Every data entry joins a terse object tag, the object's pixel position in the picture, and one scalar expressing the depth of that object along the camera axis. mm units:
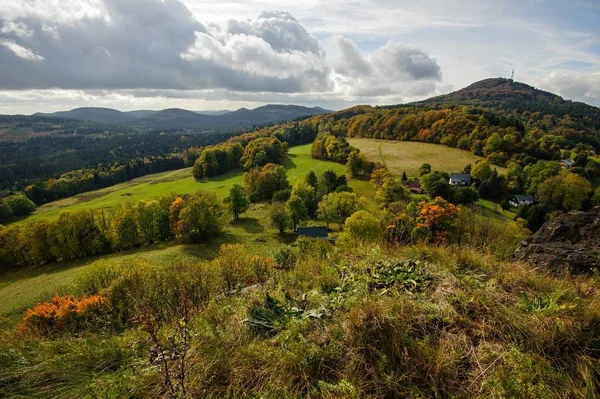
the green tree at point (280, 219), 51281
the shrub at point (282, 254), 21861
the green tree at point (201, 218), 47875
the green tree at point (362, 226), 36938
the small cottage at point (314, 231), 47594
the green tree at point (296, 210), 51688
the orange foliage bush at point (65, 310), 11867
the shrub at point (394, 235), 9385
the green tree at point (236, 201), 58344
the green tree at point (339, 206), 50969
